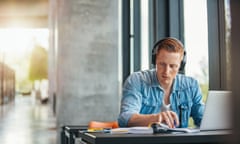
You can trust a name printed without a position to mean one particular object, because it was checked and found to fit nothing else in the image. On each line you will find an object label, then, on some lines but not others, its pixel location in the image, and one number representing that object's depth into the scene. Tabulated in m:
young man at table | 2.90
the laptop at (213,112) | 2.32
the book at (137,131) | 2.27
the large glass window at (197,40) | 3.65
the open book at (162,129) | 2.27
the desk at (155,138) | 2.10
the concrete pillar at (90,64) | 6.34
